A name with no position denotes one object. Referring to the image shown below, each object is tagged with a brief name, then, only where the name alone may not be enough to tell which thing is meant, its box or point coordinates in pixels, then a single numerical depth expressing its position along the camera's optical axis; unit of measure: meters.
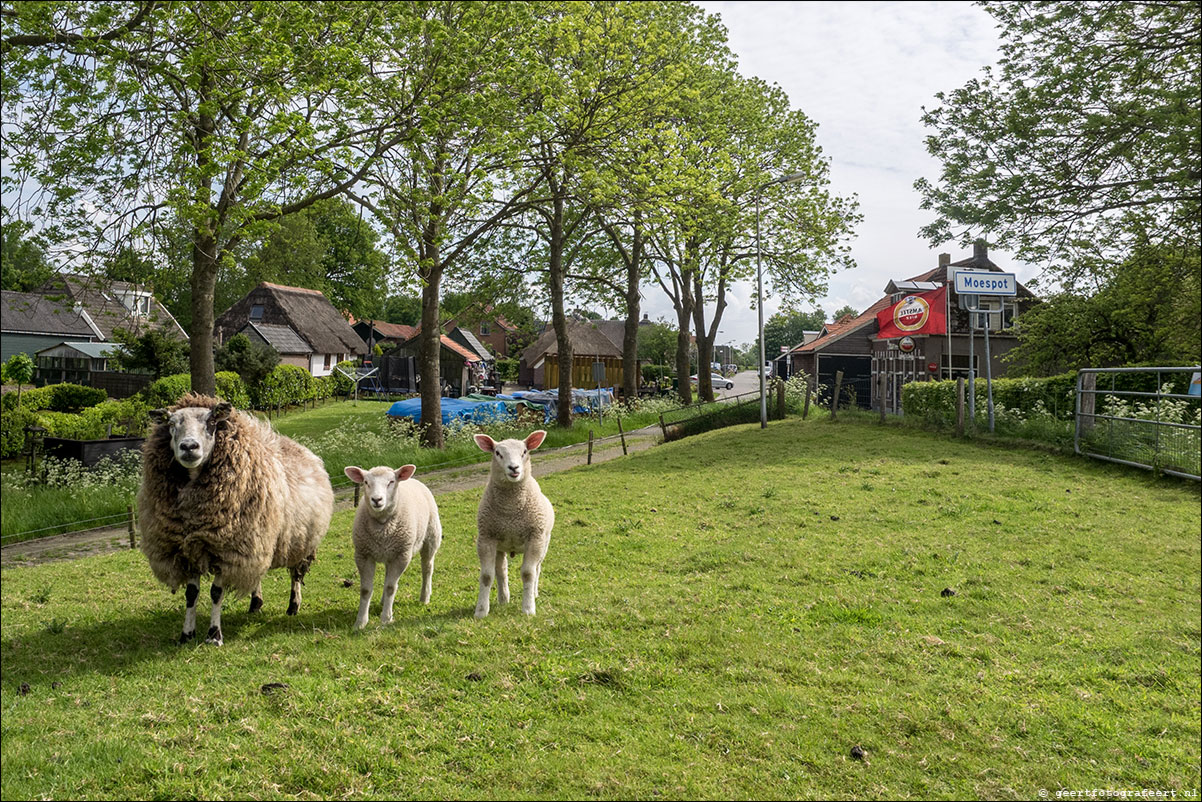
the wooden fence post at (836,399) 23.81
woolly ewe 5.64
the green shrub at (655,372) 63.89
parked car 66.06
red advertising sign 16.29
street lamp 23.60
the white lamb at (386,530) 6.00
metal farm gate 11.93
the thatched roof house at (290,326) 47.69
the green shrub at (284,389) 34.16
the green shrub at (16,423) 13.92
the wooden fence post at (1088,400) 14.44
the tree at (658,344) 66.75
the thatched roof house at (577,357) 53.84
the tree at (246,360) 32.62
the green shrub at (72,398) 23.59
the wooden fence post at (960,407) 17.25
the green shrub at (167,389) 24.16
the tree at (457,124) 11.04
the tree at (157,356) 28.98
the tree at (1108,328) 13.15
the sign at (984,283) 14.08
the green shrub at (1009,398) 16.64
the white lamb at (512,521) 6.34
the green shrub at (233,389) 28.03
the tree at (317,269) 45.97
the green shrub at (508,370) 68.75
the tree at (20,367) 23.23
